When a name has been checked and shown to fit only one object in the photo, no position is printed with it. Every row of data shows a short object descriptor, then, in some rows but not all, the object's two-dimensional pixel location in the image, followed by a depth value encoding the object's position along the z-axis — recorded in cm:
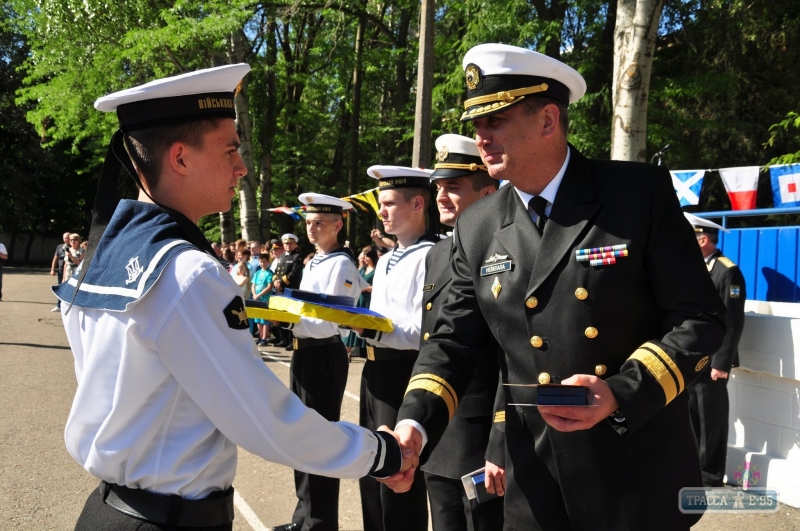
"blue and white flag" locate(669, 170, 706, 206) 880
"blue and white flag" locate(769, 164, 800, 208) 810
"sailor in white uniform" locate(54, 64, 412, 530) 179
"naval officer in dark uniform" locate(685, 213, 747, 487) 591
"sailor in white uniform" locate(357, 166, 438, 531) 414
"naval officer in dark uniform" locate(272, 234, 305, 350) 1051
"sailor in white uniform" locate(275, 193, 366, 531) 465
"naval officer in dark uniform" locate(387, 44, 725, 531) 217
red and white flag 869
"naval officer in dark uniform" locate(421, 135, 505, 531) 315
